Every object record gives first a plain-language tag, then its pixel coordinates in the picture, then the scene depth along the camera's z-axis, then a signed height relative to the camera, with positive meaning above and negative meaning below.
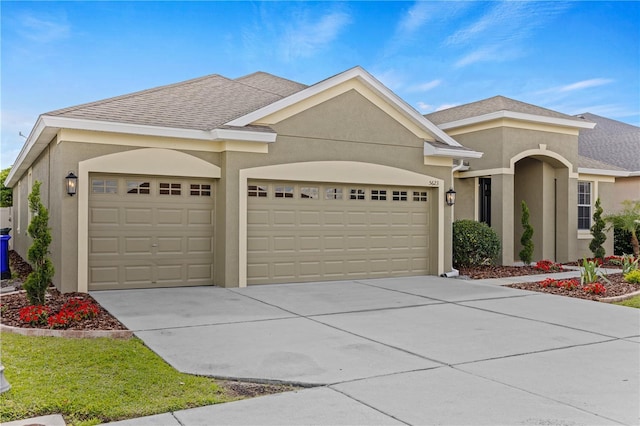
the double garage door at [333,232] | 12.33 -0.36
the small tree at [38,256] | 8.62 -0.62
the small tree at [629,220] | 17.73 -0.10
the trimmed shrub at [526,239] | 16.36 -0.66
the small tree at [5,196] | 36.92 +1.36
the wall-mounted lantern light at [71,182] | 10.39 +0.64
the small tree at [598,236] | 17.98 -0.63
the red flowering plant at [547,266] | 15.92 -1.45
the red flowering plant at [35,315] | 7.67 -1.39
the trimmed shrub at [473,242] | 15.41 -0.72
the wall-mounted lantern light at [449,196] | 14.50 +0.54
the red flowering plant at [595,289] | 11.47 -1.50
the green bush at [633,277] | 12.91 -1.42
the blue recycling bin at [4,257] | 12.59 -0.94
